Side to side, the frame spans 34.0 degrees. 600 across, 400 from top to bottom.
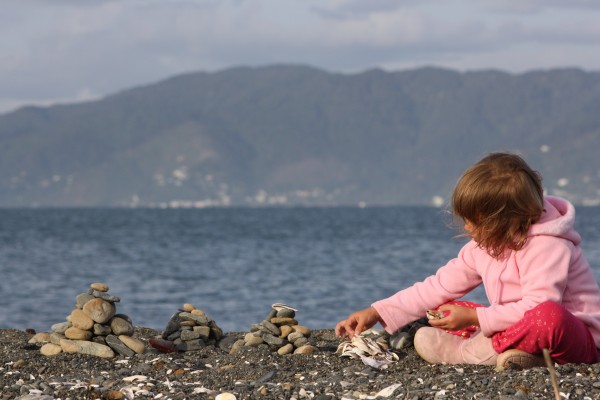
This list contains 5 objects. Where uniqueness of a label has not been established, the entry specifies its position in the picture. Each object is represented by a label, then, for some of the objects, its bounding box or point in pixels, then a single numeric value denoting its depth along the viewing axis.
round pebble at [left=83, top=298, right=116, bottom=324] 8.30
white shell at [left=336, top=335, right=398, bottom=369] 6.75
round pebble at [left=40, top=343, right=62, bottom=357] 7.95
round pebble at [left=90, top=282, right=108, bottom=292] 8.70
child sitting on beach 5.94
